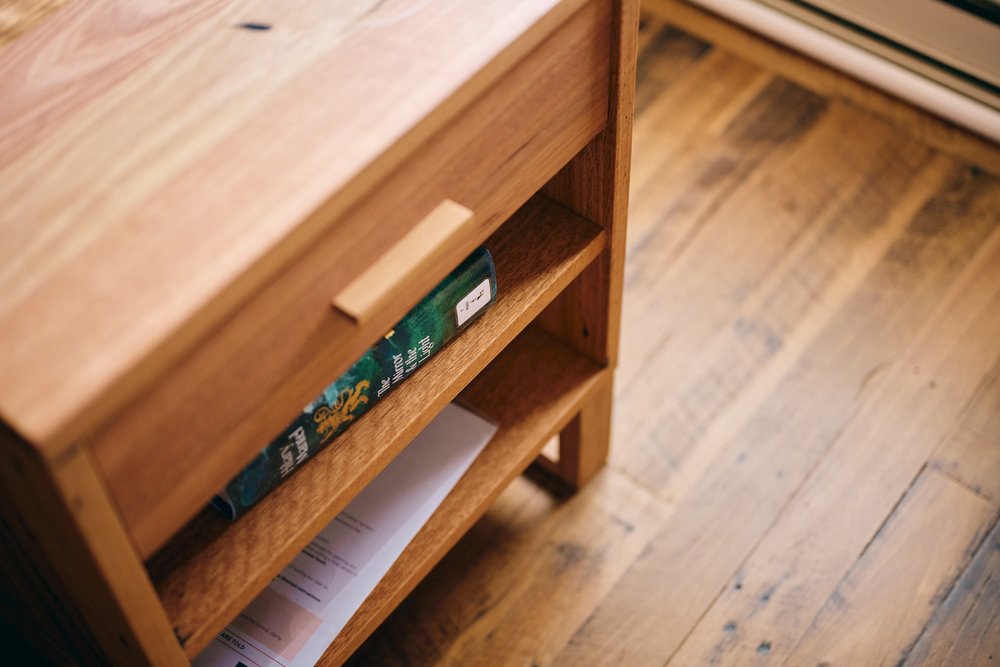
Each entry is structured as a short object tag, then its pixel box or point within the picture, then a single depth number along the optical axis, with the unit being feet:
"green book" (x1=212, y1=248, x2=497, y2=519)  2.55
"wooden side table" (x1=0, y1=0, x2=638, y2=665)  1.92
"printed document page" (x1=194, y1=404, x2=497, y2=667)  3.00
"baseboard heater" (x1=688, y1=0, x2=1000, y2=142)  4.74
